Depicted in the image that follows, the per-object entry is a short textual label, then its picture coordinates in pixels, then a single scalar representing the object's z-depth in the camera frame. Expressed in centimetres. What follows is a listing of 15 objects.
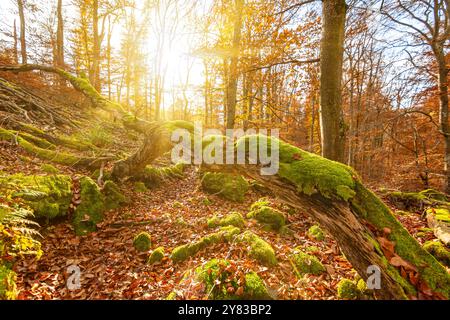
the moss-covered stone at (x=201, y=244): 404
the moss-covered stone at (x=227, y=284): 283
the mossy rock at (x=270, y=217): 527
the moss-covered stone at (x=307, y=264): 351
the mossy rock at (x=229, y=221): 516
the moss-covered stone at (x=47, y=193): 418
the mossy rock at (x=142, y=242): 446
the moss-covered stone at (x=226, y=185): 750
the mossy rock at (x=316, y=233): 466
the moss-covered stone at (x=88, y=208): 476
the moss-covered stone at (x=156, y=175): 761
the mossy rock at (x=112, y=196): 571
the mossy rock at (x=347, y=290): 288
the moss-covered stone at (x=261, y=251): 365
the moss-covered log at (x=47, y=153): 626
